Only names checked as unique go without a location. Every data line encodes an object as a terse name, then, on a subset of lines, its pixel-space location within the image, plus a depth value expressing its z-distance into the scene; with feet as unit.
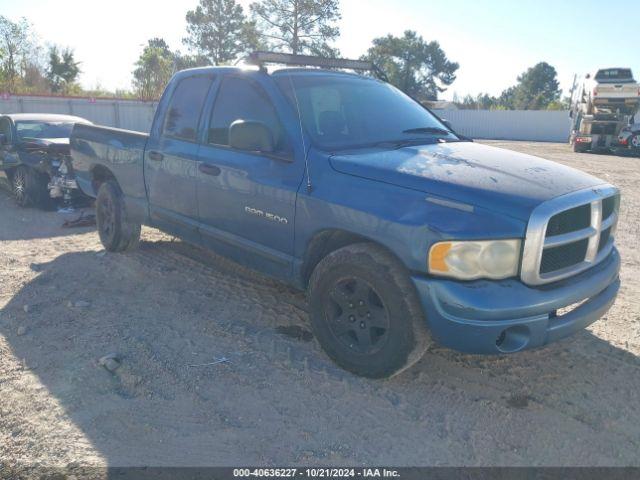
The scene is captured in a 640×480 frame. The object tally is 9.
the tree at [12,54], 100.12
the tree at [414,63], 191.11
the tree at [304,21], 120.98
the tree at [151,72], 116.47
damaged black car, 27.58
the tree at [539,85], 251.19
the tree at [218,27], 156.56
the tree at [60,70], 113.50
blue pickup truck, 9.87
